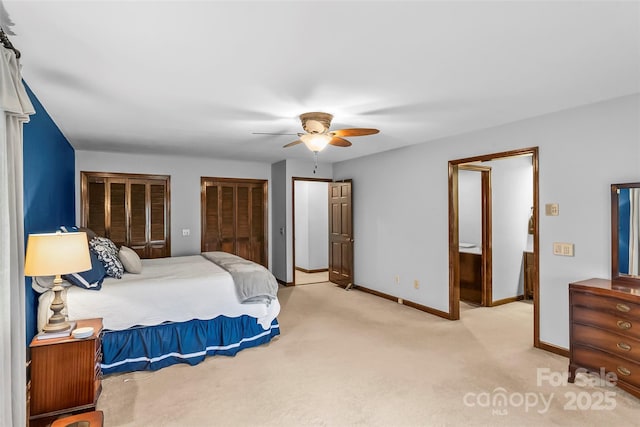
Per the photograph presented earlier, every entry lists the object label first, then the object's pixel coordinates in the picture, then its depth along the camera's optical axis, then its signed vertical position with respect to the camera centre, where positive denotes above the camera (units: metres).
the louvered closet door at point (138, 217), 5.70 +0.02
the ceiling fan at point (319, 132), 3.24 +0.80
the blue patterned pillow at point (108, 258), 3.38 -0.39
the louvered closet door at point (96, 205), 5.39 +0.21
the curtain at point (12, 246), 1.66 -0.14
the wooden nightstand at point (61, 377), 2.29 -1.05
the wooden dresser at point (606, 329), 2.57 -0.88
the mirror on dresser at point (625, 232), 2.85 -0.14
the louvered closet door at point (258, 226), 6.75 -0.16
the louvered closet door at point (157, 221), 5.84 -0.04
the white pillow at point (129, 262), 3.66 -0.45
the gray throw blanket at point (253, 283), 3.57 -0.68
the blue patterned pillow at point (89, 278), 3.01 -0.51
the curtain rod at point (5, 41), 1.66 +0.85
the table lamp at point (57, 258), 2.18 -0.25
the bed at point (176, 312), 3.04 -0.88
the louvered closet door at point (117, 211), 5.55 +0.12
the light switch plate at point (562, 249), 3.29 -0.31
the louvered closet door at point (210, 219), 6.23 -0.02
